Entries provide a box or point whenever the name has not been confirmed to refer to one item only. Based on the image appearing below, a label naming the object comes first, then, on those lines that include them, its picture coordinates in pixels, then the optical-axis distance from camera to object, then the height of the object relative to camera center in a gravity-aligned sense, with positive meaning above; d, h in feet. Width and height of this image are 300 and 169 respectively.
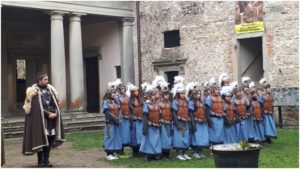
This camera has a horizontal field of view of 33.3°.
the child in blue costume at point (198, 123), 35.40 -2.84
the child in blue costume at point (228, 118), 38.01 -2.67
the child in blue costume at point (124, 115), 36.40 -2.14
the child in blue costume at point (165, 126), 34.45 -2.86
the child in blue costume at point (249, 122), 41.39 -3.27
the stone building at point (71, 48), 63.10 +5.76
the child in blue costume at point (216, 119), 36.86 -2.66
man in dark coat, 29.58 -1.96
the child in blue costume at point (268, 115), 43.07 -2.90
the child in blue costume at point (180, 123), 34.65 -2.72
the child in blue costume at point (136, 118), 36.37 -2.39
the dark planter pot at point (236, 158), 23.80 -3.59
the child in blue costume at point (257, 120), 42.38 -3.20
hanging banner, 59.52 +7.92
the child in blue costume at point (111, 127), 35.27 -2.91
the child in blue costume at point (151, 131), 33.73 -3.13
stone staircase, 54.08 -4.21
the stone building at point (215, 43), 57.57 +5.09
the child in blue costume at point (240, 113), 39.78 -2.42
